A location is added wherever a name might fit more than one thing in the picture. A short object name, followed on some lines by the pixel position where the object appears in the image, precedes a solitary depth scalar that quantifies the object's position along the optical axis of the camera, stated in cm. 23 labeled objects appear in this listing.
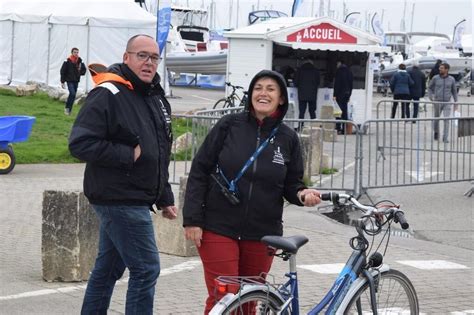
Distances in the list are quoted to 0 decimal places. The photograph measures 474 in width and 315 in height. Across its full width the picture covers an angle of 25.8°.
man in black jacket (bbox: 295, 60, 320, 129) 2517
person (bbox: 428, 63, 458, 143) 2668
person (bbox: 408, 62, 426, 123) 3136
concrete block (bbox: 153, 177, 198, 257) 1000
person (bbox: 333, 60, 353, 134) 2544
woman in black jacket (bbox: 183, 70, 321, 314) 592
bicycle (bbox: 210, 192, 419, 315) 544
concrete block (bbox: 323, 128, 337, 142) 1757
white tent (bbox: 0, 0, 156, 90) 3388
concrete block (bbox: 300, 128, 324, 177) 1510
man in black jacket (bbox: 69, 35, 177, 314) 587
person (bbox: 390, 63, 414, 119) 3008
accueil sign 2553
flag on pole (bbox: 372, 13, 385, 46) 5672
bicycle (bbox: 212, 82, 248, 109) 2534
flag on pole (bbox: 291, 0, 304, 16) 3841
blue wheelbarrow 1552
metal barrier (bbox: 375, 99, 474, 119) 2372
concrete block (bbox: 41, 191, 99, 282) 860
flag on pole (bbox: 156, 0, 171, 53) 2669
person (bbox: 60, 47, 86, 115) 2666
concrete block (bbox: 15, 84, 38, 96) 3175
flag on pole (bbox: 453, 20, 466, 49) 7175
